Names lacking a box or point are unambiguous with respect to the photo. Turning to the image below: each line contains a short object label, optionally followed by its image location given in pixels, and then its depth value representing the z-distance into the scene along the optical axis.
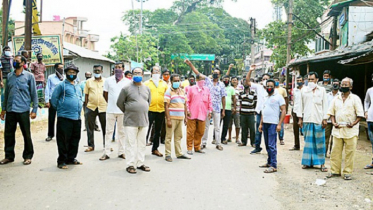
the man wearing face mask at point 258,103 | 9.60
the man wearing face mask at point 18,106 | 7.18
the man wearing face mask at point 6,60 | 10.77
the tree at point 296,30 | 29.86
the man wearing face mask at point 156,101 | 8.50
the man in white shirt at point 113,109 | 8.00
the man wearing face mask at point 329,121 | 8.93
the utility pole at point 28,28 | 12.45
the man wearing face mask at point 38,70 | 13.39
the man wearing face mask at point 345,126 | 6.93
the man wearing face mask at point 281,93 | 10.71
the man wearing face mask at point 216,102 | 9.92
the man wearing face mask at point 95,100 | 8.62
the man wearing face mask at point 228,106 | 10.73
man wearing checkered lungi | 7.79
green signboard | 50.28
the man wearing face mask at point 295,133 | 10.15
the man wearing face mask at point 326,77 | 9.80
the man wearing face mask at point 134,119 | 6.93
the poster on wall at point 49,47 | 15.18
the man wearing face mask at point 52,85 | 9.67
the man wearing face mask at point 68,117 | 7.16
